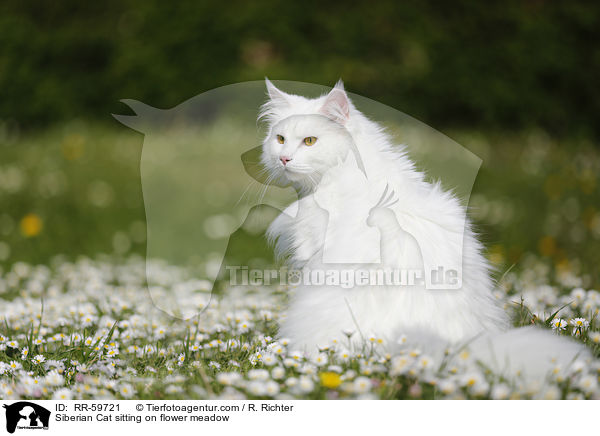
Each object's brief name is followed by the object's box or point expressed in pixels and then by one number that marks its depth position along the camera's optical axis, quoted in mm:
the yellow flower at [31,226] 7363
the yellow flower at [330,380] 2557
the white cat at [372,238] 2752
